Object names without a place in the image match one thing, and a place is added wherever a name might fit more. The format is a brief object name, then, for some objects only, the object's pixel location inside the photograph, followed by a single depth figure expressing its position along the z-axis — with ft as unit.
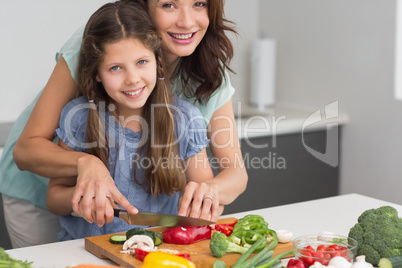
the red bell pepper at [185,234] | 6.63
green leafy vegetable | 5.32
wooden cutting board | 6.28
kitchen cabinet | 11.20
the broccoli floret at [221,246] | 6.35
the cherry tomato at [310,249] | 6.06
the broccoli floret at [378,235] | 6.16
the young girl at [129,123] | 7.32
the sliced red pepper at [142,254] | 6.22
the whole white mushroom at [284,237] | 6.64
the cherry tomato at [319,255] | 6.00
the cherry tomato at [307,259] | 6.00
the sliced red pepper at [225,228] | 6.81
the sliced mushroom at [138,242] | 6.39
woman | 6.87
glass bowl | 5.99
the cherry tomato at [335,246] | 6.15
